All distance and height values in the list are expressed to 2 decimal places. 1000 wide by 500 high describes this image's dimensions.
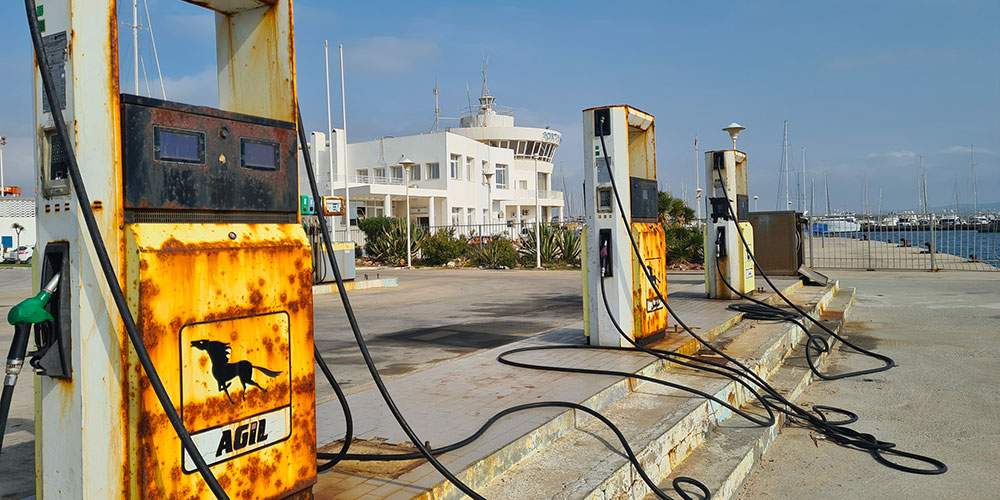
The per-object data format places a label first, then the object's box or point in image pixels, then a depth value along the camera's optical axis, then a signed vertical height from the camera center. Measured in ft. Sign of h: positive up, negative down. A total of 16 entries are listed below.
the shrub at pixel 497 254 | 84.48 -1.74
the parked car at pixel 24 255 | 141.01 -0.39
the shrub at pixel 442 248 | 91.91 -0.95
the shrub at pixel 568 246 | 81.35 -0.99
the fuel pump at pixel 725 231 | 36.60 +0.09
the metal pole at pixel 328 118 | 106.01 +19.39
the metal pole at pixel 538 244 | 78.96 -0.63
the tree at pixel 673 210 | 98.92 +3.70
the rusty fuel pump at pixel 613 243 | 22.44 -0.22
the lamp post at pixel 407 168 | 84.78 +9.34
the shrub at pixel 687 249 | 75.05 -1.55
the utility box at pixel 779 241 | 48.80 -0.63
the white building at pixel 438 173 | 145.38 +15.52
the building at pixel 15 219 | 177.17 +8.86
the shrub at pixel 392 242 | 94.73 +0.11
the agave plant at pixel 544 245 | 82.12 -0.78
